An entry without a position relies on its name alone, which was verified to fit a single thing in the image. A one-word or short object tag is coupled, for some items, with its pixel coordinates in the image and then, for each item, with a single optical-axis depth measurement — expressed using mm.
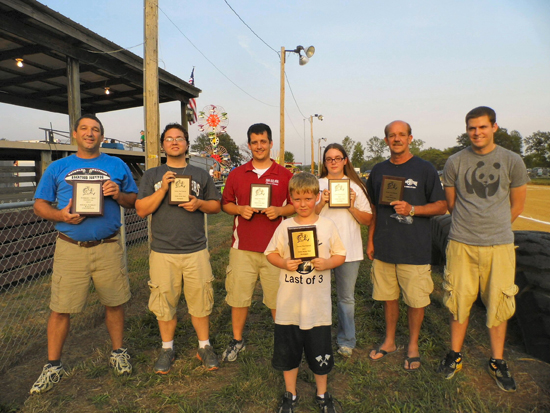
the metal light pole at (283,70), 13703
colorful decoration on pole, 16281
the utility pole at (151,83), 4473
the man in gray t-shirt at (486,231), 2656
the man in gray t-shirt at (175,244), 2844
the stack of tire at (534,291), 2822
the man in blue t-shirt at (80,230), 2660
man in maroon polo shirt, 3018
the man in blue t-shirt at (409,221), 2893
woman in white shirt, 3059
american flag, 14534
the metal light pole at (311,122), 35969
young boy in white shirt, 2324
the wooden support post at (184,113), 14184
